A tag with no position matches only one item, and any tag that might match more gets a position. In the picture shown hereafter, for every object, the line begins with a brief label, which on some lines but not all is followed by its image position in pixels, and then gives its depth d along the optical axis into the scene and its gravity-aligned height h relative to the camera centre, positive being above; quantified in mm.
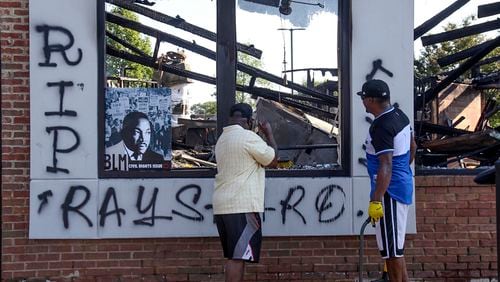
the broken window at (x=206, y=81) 6176 +616
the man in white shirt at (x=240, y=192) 5168 -361
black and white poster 6117 +152
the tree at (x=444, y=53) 8404 +1320
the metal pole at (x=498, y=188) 3236 -207
